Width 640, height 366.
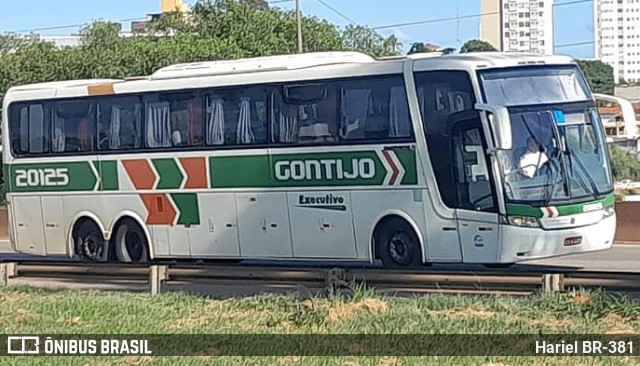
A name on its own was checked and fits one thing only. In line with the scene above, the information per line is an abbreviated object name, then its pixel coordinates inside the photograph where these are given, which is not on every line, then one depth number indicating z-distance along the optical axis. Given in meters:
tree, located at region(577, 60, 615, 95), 104.94
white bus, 17.73
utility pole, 52.24
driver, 17.61
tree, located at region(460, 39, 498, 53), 99.66
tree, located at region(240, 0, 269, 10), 94.75
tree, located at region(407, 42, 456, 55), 91.56
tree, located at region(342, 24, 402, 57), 90.50
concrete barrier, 26.80
